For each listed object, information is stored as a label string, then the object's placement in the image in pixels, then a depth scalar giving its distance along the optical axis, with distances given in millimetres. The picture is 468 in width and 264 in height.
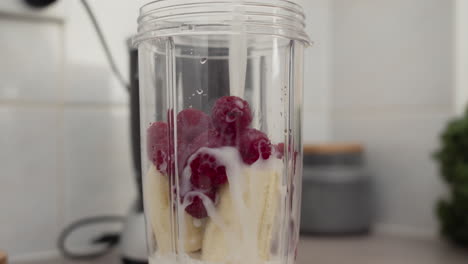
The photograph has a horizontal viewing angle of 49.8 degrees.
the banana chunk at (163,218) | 413
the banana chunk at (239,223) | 404
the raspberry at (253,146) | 405
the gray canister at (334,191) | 864
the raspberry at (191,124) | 411
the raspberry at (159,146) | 426
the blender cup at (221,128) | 405
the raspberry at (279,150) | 431
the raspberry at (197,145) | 404
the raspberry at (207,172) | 400
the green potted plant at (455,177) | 749
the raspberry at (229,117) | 405
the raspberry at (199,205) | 402
